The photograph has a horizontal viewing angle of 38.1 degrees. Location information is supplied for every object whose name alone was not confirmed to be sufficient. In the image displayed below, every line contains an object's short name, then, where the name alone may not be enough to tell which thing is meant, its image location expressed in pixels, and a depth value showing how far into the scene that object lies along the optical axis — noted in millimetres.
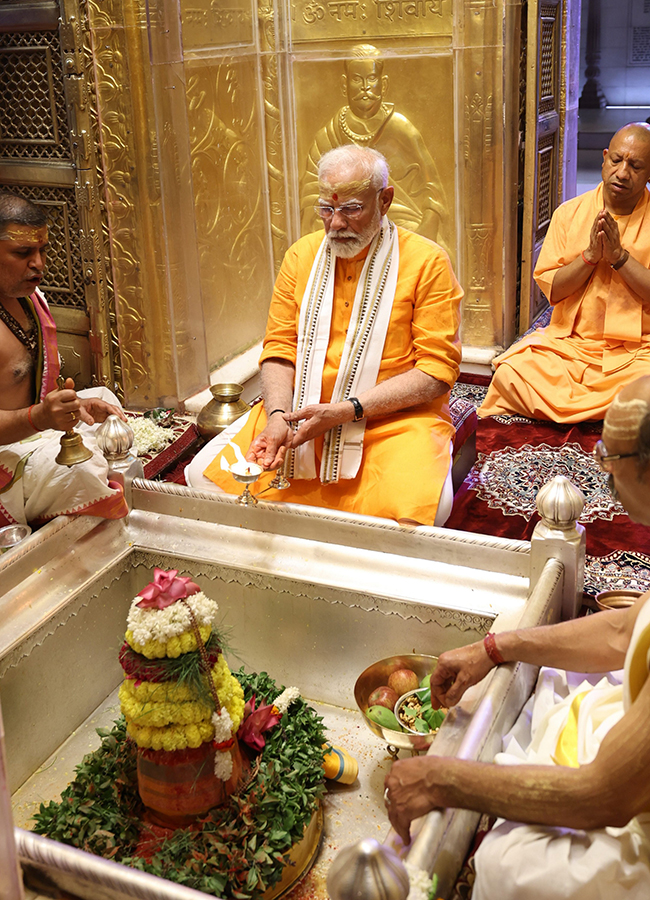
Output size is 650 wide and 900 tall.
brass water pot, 4848
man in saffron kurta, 3375
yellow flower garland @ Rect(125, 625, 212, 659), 1987
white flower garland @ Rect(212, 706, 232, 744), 2070
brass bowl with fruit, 2527
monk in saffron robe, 4674
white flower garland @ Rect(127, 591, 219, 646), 1964
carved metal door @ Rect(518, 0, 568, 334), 5719
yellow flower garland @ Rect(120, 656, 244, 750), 2021
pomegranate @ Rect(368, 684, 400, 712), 2482
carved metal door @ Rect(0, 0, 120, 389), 4898
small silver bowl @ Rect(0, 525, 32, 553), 2922
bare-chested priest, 3180
